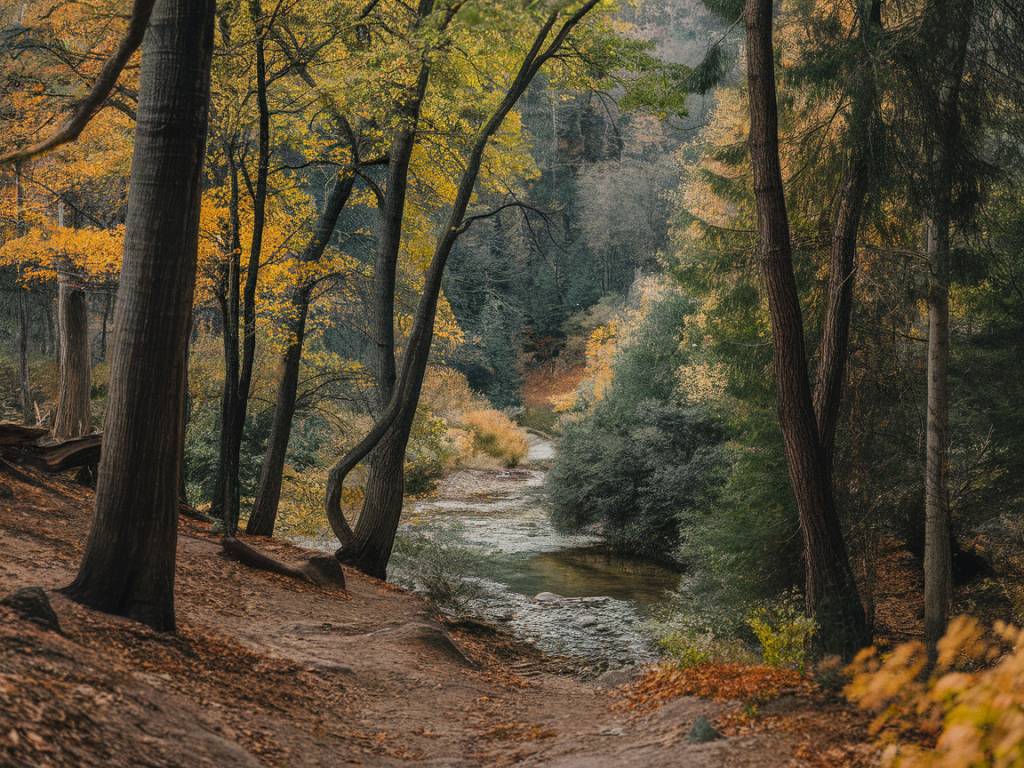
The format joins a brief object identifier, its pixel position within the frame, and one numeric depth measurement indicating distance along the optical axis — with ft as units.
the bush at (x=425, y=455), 42.68
